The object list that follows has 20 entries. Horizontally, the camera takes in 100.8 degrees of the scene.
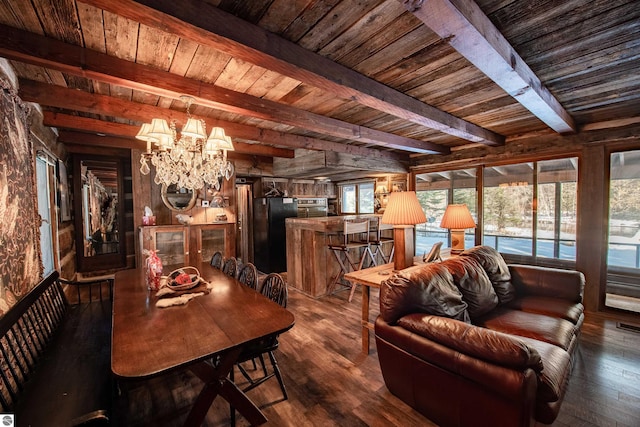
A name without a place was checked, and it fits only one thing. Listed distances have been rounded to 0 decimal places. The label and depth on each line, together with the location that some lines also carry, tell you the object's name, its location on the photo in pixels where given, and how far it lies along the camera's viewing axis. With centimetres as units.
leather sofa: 136
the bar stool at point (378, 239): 440
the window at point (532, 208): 409
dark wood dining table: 129
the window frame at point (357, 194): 694
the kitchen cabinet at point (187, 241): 396
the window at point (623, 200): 347
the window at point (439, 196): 508
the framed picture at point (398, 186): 600
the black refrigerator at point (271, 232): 559
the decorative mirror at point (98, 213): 392
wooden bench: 127
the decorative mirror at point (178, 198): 428
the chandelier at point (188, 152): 226
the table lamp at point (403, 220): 254
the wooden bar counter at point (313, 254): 414
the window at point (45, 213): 256
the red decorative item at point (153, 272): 228
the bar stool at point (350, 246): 405
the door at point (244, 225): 630
